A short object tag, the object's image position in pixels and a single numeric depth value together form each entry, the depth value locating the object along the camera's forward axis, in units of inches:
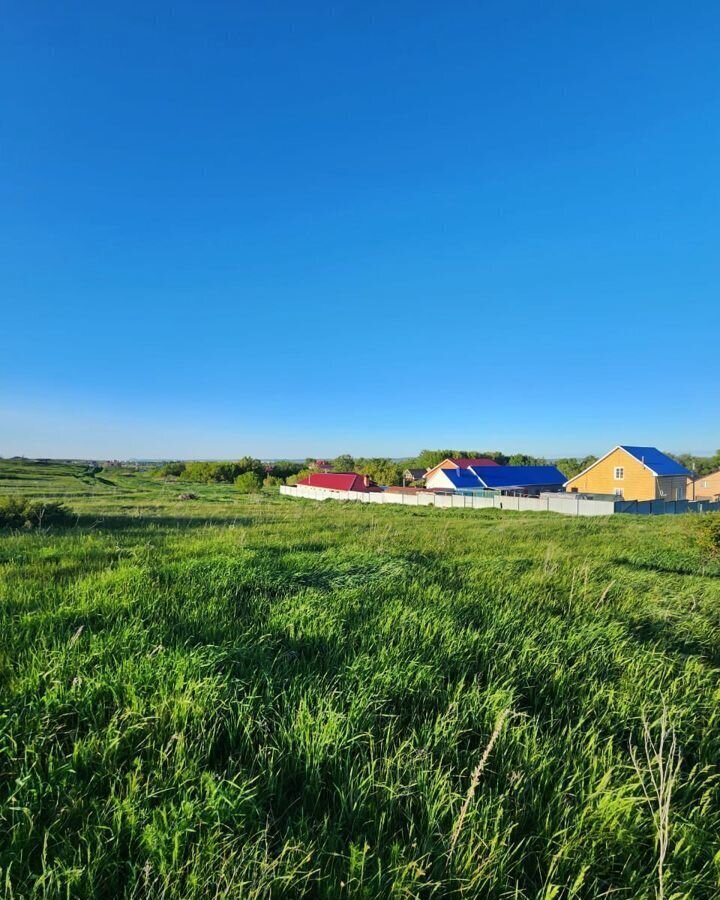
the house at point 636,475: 1357.0
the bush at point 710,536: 388.8
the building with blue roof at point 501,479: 1732.3
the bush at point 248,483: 2388.8
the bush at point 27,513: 441.3
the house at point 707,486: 1982.0
